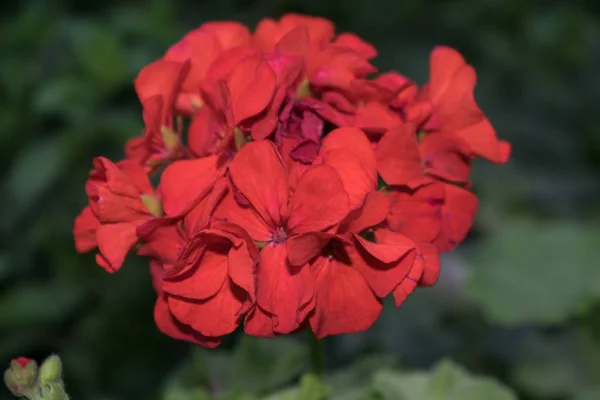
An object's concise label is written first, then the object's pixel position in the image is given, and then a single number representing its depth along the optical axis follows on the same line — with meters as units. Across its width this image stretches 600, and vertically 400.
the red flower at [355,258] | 0.34
